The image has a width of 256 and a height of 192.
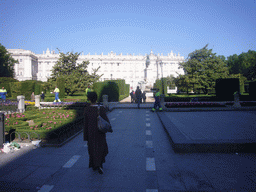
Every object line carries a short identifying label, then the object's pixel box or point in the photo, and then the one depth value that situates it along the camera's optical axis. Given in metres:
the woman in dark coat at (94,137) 3.76
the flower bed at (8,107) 12.36
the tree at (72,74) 25.55
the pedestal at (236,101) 13.16
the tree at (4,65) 40.81
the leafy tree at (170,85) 46.19
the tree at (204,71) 26.11
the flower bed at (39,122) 5.97
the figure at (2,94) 16.13
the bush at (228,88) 17.16
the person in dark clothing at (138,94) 14.77
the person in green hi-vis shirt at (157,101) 12.08
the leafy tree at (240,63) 52.77
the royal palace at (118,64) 79.38
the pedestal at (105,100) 13.87
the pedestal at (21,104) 12.25
